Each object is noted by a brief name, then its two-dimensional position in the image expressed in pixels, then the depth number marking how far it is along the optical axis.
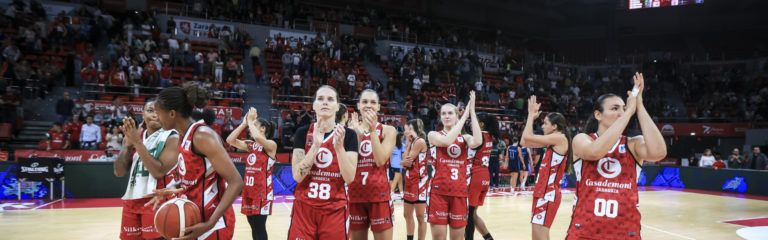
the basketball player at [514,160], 14.91
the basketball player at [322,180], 3.93
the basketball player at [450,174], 5.63
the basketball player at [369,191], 4.62
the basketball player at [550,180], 5.51
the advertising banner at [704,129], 24.47
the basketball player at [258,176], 5.90
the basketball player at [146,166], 3.18
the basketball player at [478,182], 6.37
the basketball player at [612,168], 3.52
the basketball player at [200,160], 3.04
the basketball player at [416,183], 6.57
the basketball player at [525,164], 15.54
